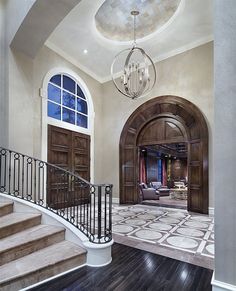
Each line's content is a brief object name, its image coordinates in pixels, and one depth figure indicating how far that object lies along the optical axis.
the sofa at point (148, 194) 10.08
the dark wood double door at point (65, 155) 6.32
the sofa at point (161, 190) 12.96
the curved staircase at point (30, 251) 2.51
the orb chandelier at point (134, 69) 5.14
